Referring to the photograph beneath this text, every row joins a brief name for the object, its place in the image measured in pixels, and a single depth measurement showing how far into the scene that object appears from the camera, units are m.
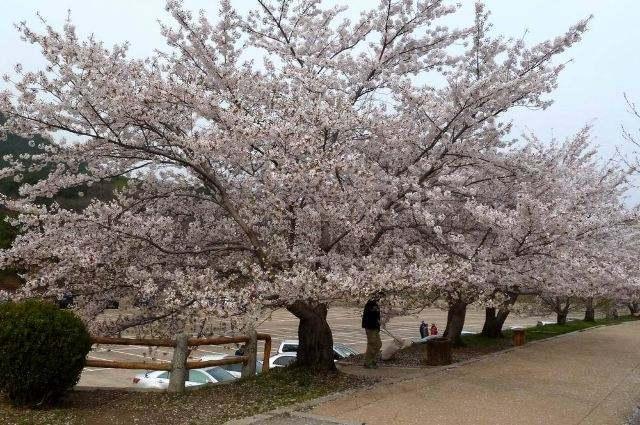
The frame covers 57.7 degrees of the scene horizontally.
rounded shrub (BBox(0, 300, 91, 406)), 7.27
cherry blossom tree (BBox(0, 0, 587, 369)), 7.82
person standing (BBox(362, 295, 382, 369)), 10.76
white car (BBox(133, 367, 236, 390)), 12.54
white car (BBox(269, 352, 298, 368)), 16.11
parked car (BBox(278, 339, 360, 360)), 18.23
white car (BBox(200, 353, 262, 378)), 14.03
